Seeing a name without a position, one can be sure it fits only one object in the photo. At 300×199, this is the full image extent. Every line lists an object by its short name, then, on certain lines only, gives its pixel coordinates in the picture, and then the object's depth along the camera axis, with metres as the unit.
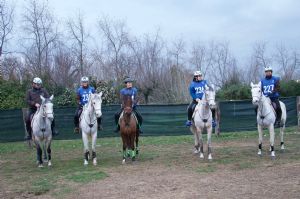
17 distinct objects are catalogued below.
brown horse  11.22
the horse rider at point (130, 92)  11.57
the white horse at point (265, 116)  11.73
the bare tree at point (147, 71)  32.19
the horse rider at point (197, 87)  12.38
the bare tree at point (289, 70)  41.00
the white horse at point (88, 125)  11.42
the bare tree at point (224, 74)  37.41
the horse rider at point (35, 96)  11.66
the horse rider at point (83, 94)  12.05
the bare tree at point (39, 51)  28.11
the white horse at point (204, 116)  11.16
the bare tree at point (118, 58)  32.50
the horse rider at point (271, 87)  12.18
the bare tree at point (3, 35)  26.33
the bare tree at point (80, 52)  31.39
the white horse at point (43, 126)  10.76
